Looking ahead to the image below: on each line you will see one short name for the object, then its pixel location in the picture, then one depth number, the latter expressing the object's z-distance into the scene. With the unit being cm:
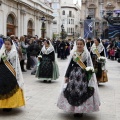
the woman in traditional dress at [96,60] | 989
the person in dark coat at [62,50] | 2256
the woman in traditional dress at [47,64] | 1050
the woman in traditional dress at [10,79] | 596
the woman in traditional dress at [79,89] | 570
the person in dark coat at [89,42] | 1310
